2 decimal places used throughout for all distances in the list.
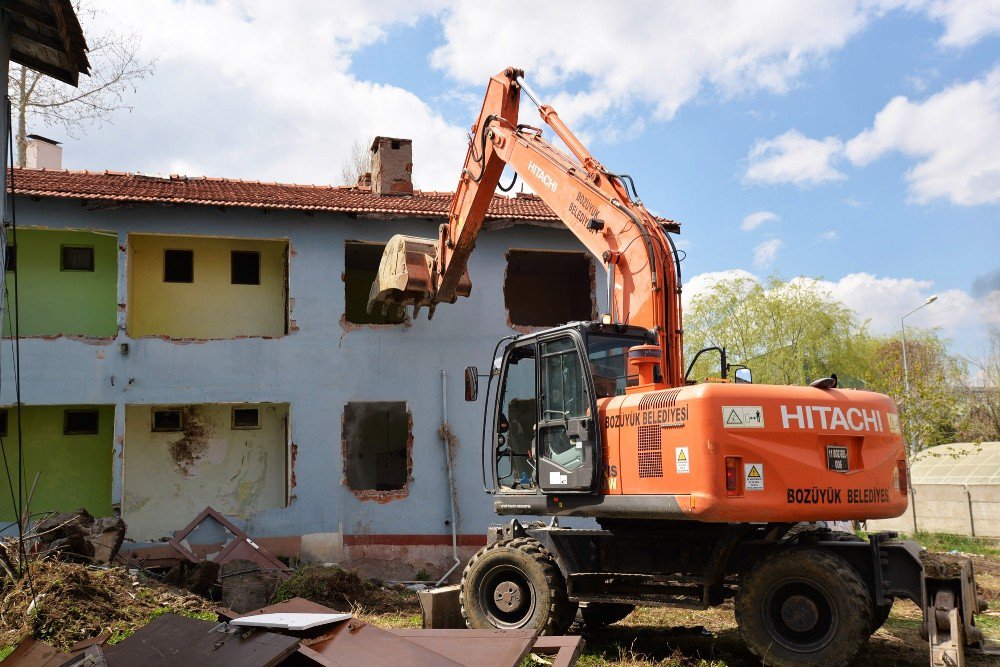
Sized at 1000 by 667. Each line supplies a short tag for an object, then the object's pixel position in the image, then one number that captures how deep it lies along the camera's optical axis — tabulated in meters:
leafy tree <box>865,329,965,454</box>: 20.05
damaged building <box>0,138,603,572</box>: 14.07
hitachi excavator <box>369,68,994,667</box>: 6.77
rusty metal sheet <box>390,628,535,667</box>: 6.07
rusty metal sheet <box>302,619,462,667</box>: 5.64
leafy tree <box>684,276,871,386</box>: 30.11
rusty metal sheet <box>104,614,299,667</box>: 5.55
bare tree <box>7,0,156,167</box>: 21.53
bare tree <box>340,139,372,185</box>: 29.90
